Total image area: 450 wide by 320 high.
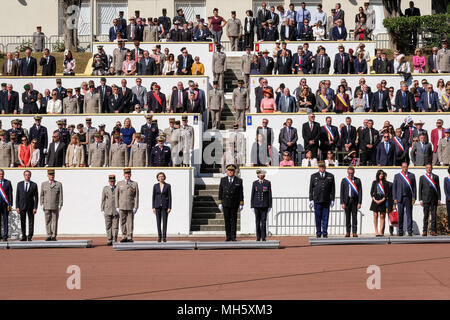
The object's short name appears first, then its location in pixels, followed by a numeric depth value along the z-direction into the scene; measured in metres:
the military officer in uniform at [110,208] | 23.58
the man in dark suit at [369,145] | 28.14
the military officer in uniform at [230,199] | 22.91
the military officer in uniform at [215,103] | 31.91
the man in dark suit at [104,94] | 31.56
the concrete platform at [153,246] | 21.84
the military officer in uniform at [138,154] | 27.47
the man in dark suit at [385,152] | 27.58
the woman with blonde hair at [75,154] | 27.81
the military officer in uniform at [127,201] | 23.36
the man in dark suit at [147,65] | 33.91
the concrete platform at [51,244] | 22.61
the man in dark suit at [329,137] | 28.47
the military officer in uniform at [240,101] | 32.12
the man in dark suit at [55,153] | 28.23
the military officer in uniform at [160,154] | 27.50
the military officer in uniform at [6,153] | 27.97
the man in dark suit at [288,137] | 28.55
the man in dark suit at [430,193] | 24.34
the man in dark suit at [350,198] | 23.90
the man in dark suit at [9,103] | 32.25
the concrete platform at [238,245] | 21.84
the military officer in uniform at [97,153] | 27.81
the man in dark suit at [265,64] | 34.25
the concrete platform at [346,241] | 22.58
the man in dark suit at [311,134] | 28.34
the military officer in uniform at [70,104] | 31.62
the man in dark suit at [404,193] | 24.48
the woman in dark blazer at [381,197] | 24.81
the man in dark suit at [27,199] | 24.22
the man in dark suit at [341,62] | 33.88
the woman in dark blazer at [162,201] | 23.19
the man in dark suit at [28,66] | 35.06
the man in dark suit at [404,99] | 31.12
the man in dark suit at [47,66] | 35.06
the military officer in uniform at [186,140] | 28.52
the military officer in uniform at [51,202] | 24.20
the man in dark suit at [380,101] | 31.17
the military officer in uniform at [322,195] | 23.52
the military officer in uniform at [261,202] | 22.98
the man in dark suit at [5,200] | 24.08
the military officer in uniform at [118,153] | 27.71
